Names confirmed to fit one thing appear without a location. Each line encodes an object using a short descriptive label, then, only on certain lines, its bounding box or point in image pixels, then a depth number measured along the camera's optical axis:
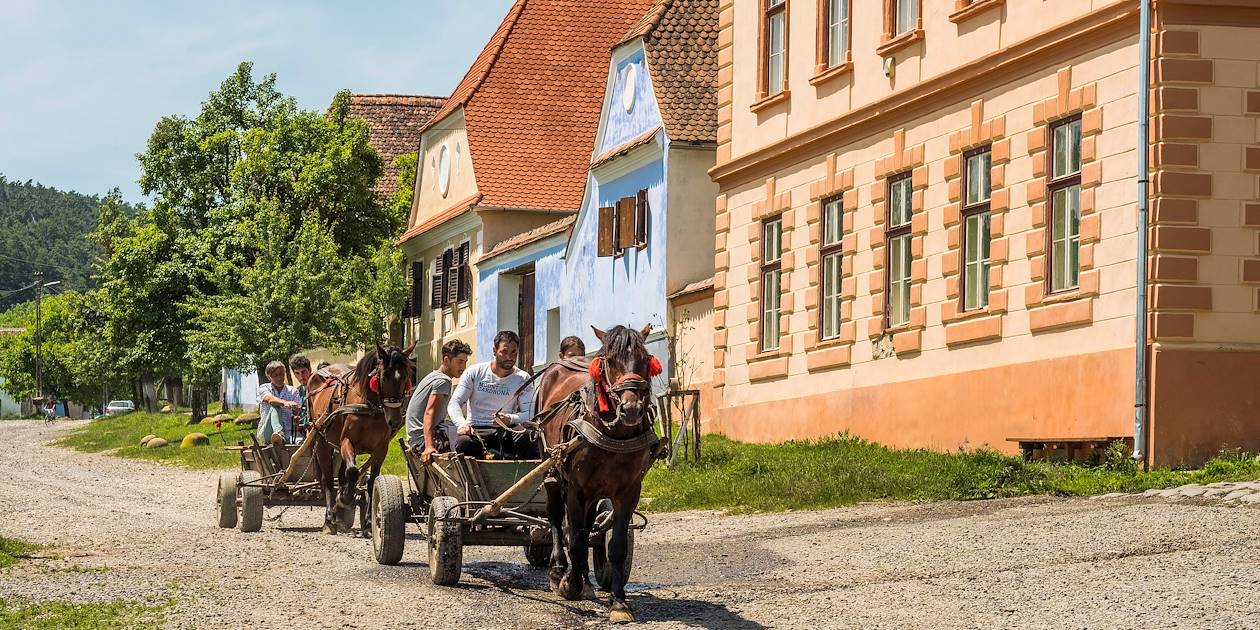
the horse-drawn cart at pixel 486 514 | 14.20
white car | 111.94
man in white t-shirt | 14.98
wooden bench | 20.95
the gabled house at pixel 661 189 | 34.75
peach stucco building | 20.47
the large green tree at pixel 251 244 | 50.53
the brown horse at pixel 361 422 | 18.88
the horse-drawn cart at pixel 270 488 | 19.86
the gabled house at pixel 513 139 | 47.34
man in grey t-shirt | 15.87
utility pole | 115.43
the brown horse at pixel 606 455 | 12.48
